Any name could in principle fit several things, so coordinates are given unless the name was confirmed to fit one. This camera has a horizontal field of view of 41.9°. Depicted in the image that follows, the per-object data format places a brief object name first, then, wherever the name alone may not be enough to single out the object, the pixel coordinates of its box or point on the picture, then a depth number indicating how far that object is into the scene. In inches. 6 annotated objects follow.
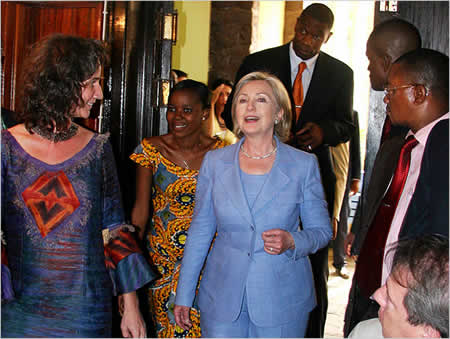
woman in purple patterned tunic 75.0
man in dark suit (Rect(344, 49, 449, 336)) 81.2
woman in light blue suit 89.6
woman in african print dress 123.2
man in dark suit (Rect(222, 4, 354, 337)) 139.3
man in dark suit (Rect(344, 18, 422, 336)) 106.0
